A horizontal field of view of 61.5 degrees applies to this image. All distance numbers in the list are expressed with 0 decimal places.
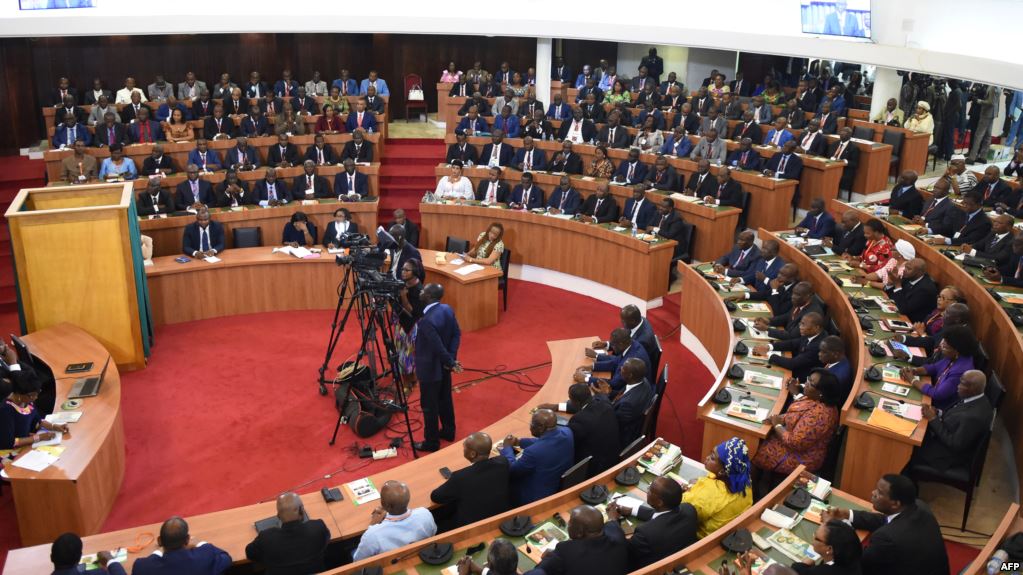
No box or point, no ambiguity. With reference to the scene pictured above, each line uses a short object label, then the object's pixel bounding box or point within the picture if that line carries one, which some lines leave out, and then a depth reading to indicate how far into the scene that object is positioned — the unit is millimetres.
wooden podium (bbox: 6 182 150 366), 9539
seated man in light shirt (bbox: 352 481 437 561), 5543
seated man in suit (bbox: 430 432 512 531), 6164
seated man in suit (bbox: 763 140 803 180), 13578
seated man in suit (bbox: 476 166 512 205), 14252
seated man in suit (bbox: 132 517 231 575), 5273
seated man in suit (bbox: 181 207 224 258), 12250
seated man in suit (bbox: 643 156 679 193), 13742
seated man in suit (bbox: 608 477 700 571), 5480
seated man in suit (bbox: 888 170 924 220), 11938
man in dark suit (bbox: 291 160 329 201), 13984
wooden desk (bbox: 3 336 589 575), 5664
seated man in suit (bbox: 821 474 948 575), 5355
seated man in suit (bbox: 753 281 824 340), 8969
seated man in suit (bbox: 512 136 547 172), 14930
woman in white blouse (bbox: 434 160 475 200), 14273
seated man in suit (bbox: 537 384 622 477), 6973
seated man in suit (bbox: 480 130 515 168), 15266
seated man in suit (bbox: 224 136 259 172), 14570
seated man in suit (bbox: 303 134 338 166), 15016
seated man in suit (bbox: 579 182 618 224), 13398
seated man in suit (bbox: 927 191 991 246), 10641
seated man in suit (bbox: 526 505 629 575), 5172
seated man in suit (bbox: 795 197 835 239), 11523
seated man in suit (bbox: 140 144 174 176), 14047
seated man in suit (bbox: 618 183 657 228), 13094
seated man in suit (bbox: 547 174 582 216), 13773
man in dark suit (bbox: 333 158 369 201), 14117
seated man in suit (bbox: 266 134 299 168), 14852
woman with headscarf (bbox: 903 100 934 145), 15039
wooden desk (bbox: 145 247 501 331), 11695
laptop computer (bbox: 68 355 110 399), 7992
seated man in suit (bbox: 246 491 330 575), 5465
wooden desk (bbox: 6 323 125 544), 6824
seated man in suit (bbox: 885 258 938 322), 9266
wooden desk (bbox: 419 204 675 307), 12312
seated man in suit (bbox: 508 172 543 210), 13969
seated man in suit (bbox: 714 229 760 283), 10766
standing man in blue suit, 8133
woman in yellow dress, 5914
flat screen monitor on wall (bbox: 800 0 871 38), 15359
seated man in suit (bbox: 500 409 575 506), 6527
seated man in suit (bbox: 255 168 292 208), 13570
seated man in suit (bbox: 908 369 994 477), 6758
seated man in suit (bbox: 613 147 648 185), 14140
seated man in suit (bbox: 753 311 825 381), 8211
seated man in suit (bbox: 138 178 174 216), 12734
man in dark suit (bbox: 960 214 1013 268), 9633
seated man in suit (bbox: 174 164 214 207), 13336
